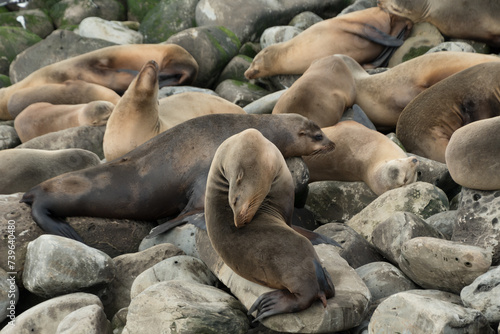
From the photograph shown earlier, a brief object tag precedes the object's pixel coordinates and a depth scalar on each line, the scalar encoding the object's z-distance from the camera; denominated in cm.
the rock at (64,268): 750
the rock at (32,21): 2552
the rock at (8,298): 775
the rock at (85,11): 2553
